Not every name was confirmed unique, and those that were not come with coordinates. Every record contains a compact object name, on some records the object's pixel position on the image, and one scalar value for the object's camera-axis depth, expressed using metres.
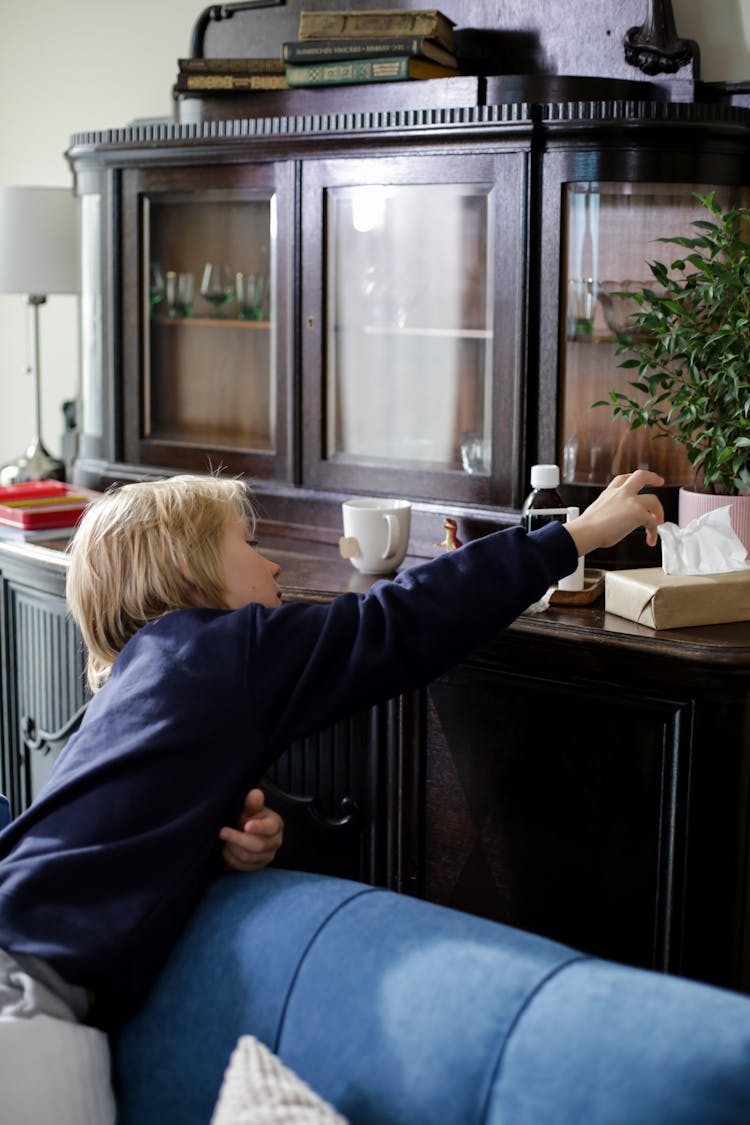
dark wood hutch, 1.77
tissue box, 1.72
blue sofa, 0.95
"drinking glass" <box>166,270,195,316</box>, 2.63
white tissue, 1.75
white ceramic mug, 2.09
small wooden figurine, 2.08
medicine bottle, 1.91
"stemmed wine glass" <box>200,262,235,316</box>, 2.58
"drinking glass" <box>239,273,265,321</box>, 2.53
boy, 1.30
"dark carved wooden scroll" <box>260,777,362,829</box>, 2.02
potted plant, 1.85
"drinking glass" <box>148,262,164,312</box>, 2.64
